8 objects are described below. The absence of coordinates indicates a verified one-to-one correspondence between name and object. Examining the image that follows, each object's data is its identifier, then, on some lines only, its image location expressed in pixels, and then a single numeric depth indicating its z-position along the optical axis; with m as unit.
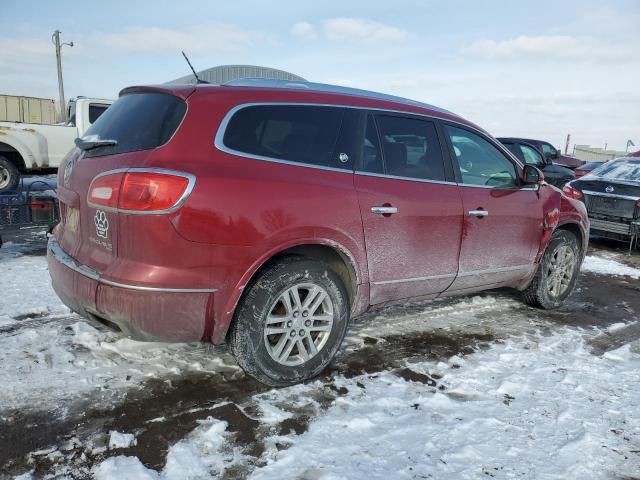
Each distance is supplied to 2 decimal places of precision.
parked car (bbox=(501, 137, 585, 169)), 13.99
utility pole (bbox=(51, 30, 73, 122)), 24.83
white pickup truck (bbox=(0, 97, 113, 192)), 10.22
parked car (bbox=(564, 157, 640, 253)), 7.55
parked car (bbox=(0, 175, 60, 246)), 6.86
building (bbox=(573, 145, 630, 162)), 47.08
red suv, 2.55
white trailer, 14.60
